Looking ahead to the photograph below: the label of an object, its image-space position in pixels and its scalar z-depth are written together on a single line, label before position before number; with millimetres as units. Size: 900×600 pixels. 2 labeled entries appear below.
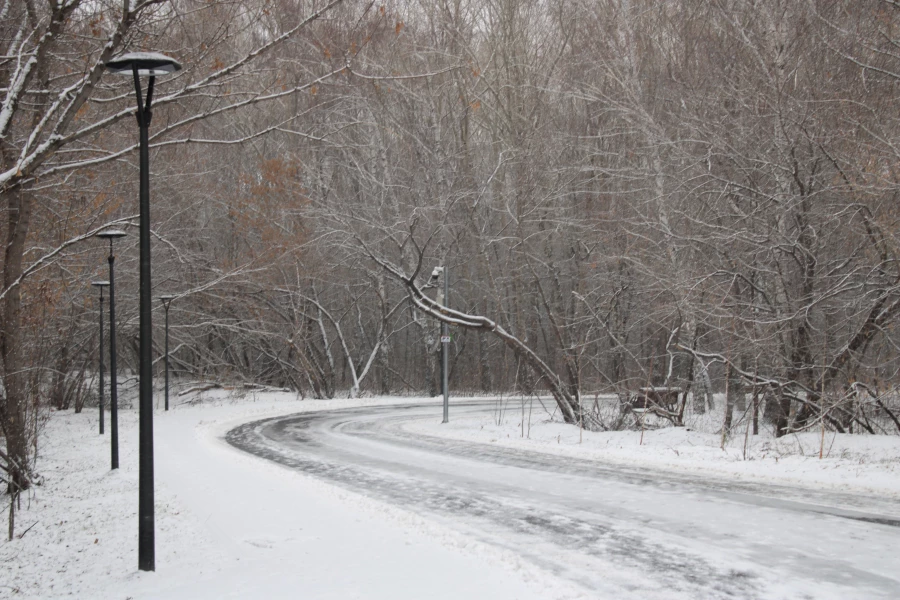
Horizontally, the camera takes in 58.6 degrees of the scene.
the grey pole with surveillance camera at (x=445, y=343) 24453
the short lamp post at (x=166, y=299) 30766
